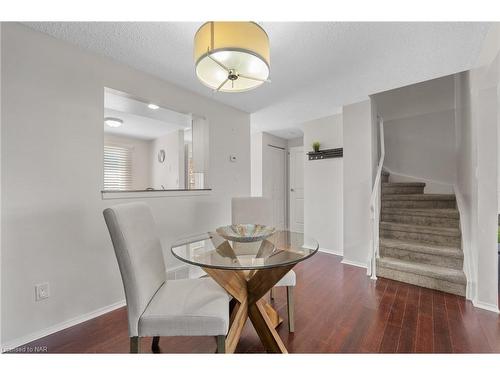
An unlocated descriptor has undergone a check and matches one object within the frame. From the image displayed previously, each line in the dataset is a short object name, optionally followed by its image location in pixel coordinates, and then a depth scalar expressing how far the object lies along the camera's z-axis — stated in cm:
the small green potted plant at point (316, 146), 384
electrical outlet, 161
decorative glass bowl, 152
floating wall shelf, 356
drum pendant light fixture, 117
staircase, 238
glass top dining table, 119
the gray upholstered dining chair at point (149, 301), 112
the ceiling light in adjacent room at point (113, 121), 387
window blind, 499
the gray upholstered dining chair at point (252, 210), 237
